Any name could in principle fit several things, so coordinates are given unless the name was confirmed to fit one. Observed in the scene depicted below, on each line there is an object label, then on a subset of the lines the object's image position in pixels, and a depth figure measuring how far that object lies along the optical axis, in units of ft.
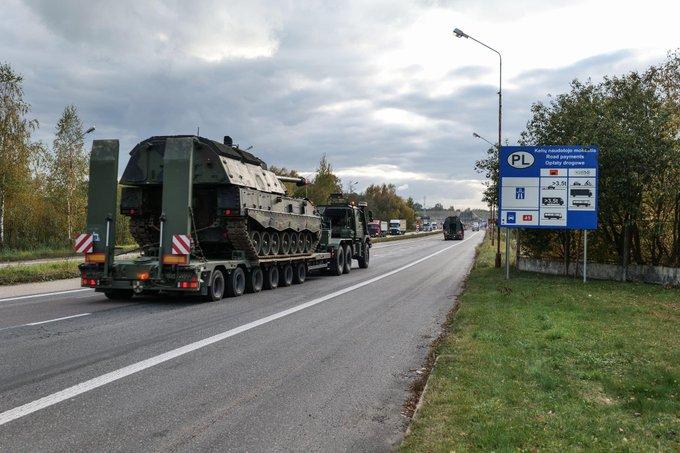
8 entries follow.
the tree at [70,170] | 132.87
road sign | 63.36
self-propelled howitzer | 47.62
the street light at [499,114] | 83.96
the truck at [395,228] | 321.52
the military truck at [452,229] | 257.55
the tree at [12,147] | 117.08
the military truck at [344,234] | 74.23
